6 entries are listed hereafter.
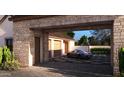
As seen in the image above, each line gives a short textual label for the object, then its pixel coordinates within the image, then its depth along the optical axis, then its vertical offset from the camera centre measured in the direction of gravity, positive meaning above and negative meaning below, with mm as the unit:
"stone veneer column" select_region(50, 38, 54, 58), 8506 +121
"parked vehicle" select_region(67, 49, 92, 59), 8703 -701
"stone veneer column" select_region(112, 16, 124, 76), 4207 +357
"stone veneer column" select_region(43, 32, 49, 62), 6678 +96
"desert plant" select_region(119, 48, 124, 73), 4058 -597
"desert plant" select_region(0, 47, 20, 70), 5231 -746
